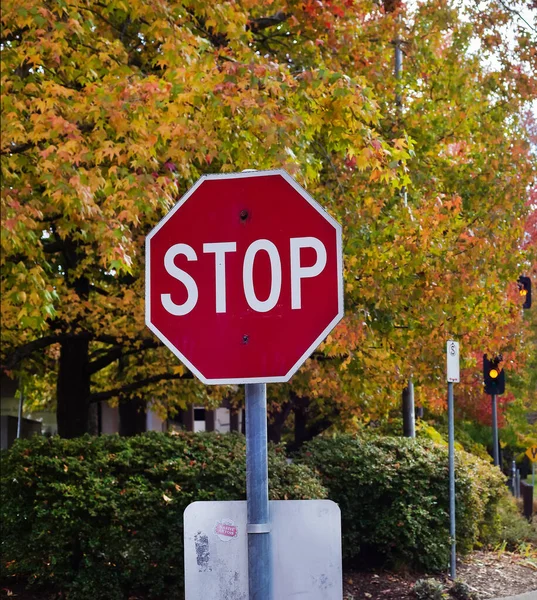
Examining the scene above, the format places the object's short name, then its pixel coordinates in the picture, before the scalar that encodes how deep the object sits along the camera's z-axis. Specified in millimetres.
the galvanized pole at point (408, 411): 16578
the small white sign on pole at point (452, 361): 12992
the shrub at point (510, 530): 15711
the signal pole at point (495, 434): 19619
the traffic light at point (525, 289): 18547
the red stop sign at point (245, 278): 3225
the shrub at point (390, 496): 12094
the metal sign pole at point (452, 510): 12336
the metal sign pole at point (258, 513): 3086
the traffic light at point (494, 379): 19094
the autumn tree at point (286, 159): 9766
